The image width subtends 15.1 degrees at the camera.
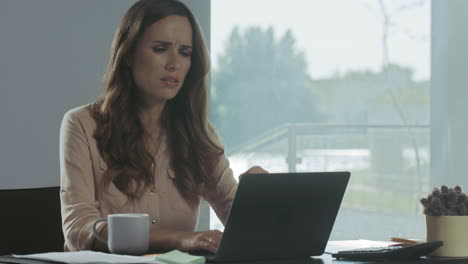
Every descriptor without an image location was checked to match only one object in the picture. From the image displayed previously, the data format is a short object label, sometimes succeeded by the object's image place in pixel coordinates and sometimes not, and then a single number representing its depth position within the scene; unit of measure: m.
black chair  4.21
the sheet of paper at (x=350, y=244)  3.98
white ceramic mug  3.82
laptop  3.70
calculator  3.76
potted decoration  3.88
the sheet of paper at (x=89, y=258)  3.60
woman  4.28
